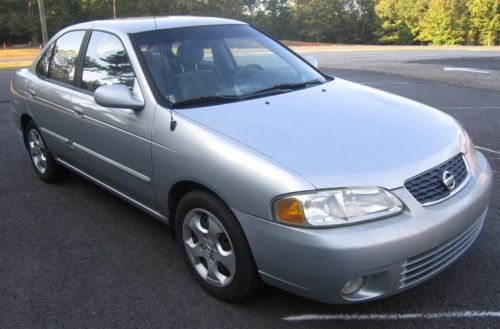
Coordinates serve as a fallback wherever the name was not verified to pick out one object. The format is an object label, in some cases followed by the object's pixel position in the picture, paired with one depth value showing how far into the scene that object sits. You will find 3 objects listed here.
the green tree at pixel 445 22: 50.19
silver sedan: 2.36
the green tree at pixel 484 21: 48.28
